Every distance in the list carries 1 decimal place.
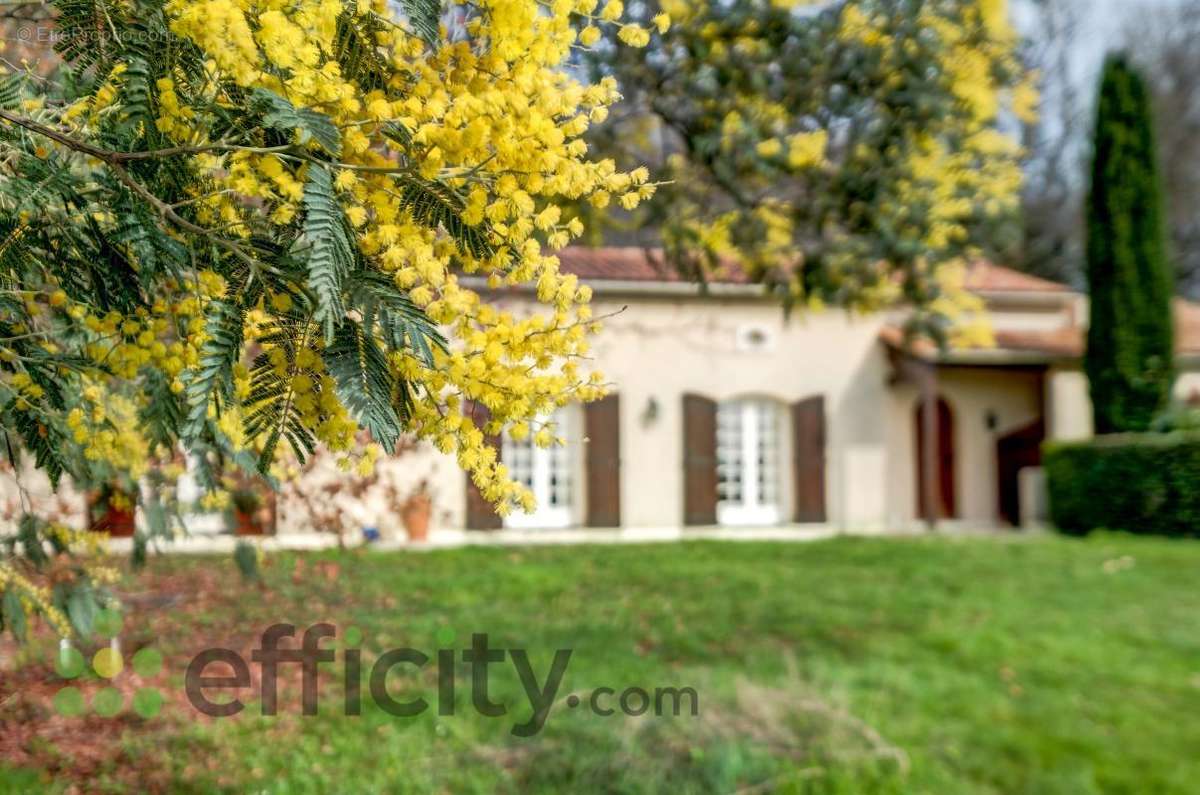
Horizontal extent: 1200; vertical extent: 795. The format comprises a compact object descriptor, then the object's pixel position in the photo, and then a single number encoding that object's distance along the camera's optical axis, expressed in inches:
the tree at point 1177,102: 900.0
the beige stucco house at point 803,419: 565.6
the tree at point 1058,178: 919.7
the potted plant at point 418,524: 460.4
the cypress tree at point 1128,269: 586.2
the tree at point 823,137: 220.4
